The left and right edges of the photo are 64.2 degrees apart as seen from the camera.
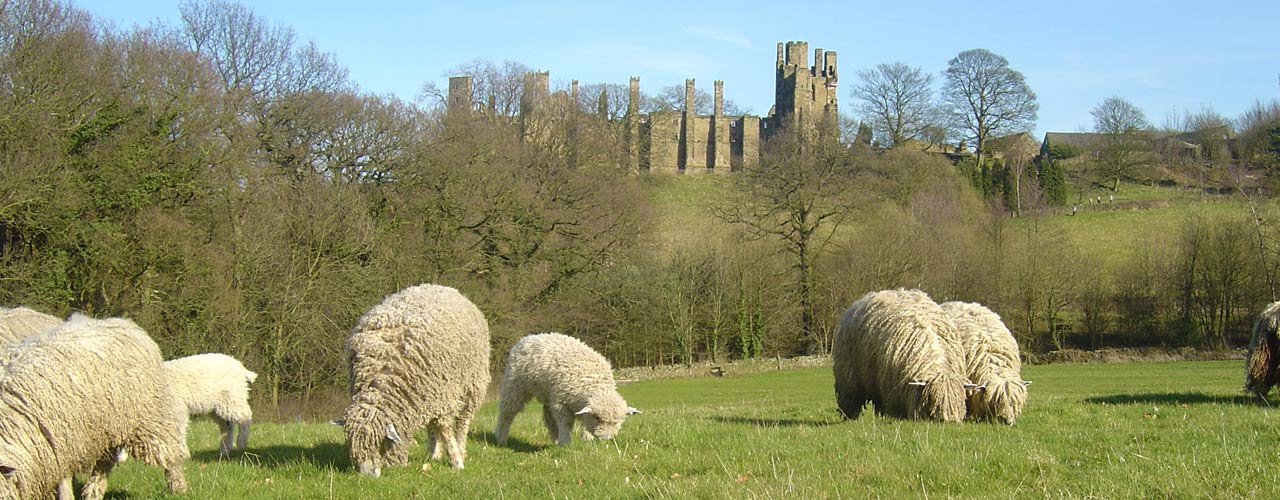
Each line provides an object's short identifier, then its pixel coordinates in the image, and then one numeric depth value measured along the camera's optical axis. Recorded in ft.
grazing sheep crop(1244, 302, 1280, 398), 45.19
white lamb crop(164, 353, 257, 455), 38.24
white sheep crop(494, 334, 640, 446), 37.17
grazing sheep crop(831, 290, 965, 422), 36.52
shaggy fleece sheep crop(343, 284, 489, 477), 30.01
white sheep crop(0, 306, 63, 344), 33.42
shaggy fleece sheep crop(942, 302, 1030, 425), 36.65
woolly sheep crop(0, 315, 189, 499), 24.68
